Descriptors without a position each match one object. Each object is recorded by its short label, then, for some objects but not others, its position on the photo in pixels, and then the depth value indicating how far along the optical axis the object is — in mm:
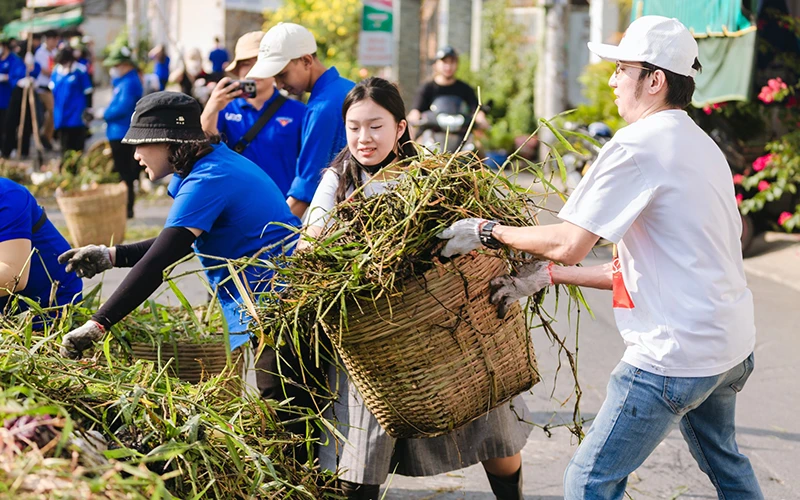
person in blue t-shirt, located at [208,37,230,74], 16922
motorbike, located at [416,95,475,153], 9976
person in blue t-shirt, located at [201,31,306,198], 5066
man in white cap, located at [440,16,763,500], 2682
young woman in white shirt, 3438
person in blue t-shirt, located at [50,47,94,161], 13320
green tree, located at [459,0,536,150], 17812
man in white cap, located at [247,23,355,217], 4695
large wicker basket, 2879
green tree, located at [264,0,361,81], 22375
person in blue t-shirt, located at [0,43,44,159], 16797
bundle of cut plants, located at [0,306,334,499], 1990
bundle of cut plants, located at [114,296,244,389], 3801
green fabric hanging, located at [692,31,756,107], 8406
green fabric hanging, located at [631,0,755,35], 8500
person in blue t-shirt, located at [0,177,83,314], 3699
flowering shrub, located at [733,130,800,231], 8688
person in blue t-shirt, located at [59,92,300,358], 3461
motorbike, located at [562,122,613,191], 9812
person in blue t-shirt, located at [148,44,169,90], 16000
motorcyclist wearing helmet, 10070
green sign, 14219
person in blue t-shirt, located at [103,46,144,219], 10930
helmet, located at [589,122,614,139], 9797
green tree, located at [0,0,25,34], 39406
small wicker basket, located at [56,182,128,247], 8281
